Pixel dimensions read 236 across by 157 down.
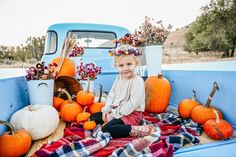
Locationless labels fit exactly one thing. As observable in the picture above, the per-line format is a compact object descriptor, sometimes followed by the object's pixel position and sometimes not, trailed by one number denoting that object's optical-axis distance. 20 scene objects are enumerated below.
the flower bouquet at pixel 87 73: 2.66
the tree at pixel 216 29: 21.53
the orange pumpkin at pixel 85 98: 2.34
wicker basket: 2.65
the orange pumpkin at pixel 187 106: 2.03
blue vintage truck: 1.38
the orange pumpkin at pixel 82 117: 2.14
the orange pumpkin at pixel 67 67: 2.91
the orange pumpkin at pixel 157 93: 2.31
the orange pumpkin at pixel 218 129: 1.52
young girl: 1.93
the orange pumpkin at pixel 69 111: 2.20
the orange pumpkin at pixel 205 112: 1.77
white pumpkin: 1.65
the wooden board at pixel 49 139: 1.57
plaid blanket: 1.34
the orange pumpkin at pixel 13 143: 1.40
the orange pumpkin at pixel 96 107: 2.37
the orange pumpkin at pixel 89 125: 1.93
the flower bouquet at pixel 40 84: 2.11
